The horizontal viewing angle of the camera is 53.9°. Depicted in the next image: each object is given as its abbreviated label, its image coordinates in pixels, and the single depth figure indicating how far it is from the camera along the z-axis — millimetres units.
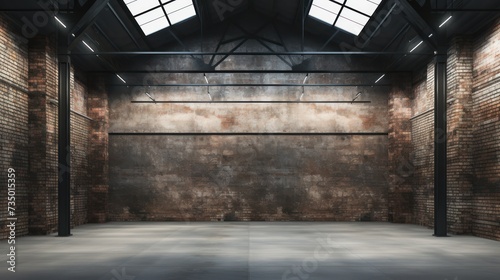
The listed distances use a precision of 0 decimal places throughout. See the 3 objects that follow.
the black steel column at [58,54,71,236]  15859
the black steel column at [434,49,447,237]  15922
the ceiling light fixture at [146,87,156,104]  23281
